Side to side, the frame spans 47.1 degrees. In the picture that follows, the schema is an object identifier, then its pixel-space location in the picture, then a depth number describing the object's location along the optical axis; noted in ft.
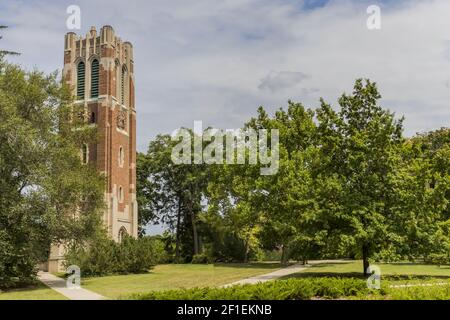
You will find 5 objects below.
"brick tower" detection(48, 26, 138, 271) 150.10
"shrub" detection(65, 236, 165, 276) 101.86
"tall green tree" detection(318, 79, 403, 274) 73.77
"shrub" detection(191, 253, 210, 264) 158.44
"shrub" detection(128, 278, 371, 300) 45.91
